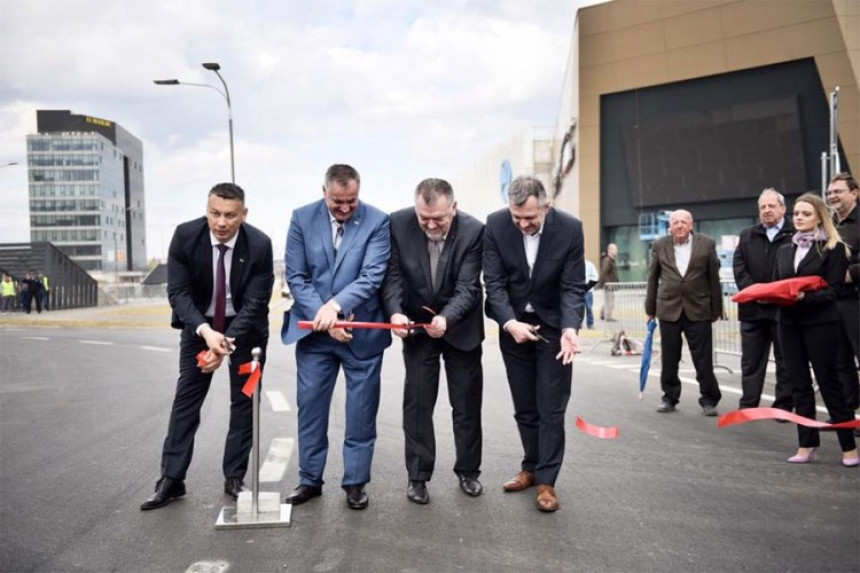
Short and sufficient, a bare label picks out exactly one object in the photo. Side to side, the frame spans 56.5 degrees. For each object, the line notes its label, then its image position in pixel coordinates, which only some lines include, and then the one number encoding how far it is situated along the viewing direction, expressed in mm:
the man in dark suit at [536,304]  5074
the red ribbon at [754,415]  4422
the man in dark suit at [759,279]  7695
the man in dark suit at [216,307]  4965
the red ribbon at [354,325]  4859
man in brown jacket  8250
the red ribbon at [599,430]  4928
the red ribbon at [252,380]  4723
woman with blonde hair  5918
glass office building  134875
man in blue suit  5016
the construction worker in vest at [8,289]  35009
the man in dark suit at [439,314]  5195
